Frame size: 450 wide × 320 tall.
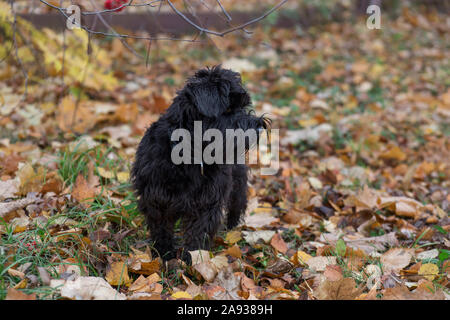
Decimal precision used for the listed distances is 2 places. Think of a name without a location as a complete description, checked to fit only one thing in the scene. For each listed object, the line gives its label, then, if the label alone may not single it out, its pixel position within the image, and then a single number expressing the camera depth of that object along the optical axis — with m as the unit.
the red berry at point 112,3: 4.16
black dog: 3.20
